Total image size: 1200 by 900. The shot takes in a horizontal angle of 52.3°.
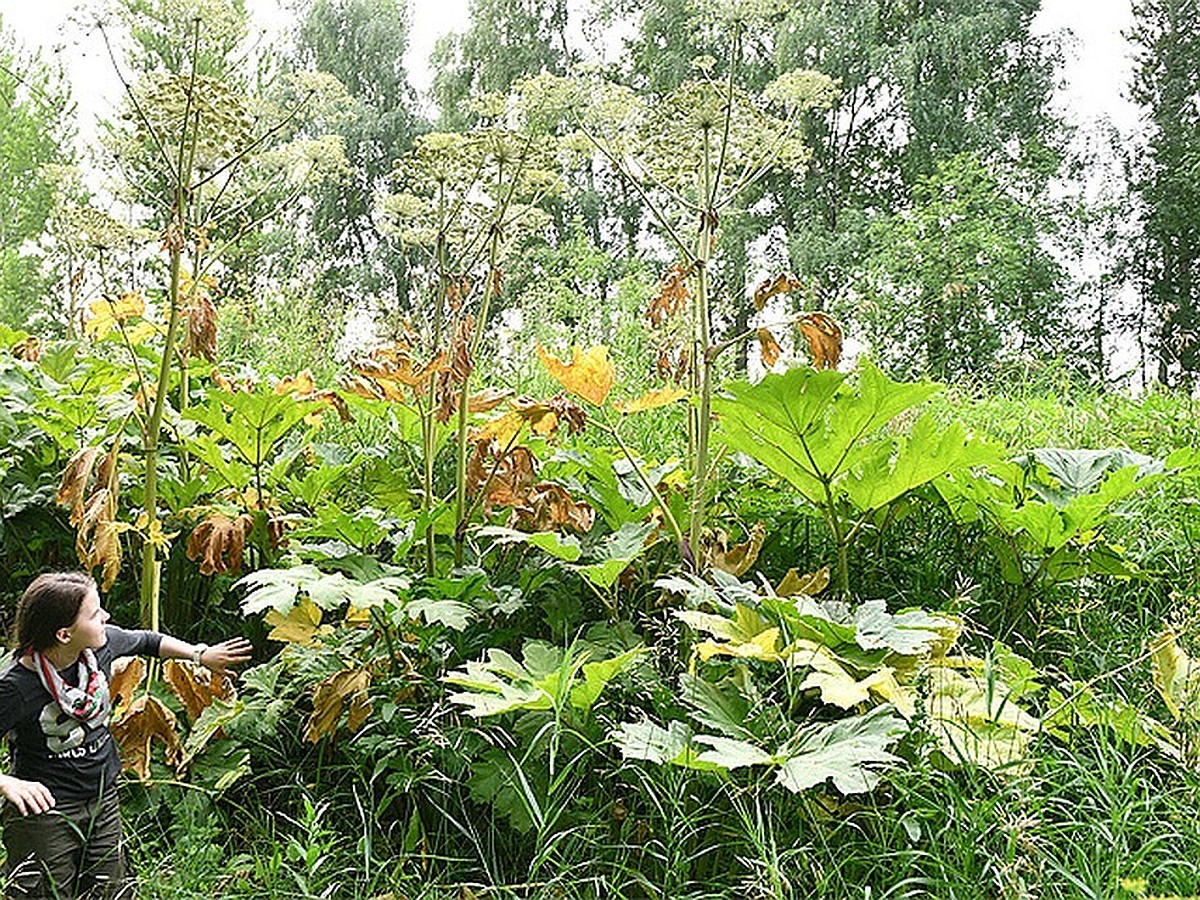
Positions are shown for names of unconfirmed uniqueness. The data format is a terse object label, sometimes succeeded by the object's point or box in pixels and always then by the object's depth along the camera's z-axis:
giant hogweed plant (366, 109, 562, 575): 3.14
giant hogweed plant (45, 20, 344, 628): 2.82
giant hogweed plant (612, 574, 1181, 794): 2.31
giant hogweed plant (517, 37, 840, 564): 2.84
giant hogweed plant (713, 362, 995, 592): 2.66
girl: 2.61
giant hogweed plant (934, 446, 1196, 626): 2.96
